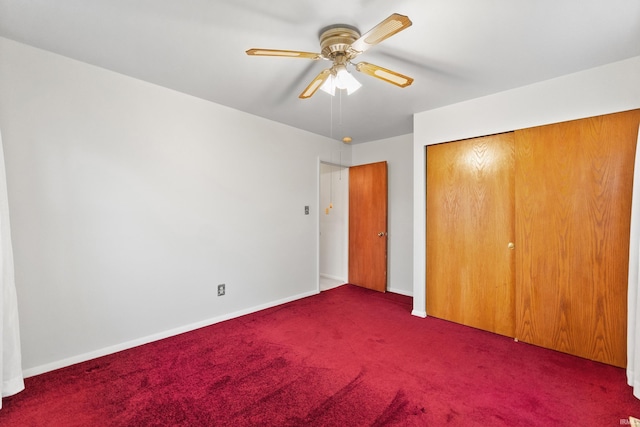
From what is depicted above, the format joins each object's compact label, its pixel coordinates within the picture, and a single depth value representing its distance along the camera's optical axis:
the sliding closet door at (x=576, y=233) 2.19
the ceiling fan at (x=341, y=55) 1.59
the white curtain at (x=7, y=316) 1.73
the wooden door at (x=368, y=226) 4.24
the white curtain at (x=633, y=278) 1.93
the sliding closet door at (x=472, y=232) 2.75
